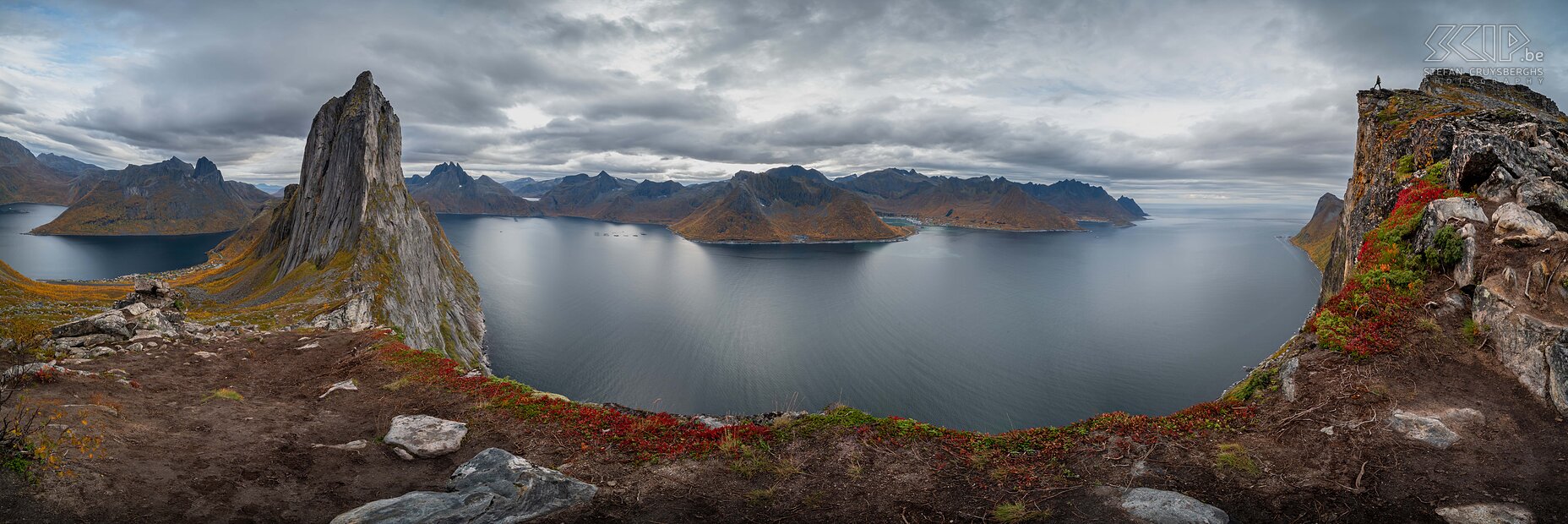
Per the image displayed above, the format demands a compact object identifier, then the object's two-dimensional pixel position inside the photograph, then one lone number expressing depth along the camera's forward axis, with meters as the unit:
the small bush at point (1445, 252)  18.50
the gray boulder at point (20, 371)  14.86
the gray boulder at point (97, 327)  22.00
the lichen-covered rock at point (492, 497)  10.75
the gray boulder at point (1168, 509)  11.20
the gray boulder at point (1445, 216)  19.58
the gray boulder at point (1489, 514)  10.37
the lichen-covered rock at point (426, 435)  14.84
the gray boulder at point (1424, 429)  12.98
